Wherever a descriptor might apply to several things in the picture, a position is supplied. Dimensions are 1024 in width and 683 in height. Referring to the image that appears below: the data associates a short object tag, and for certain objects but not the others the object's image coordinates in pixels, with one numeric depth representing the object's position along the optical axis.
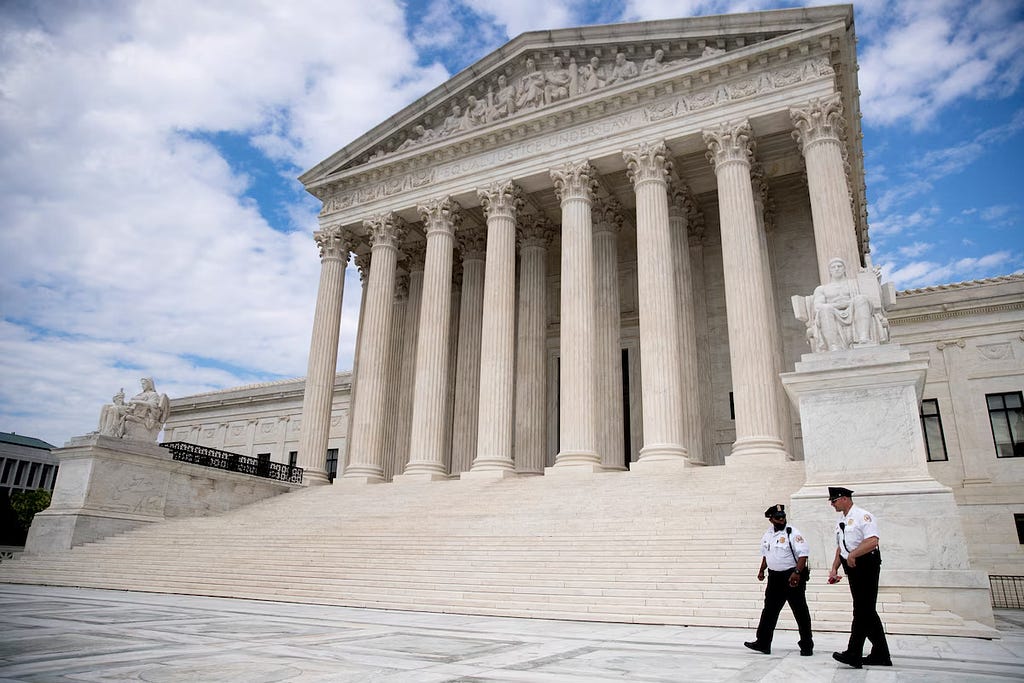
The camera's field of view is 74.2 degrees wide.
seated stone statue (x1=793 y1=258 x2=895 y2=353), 12.71
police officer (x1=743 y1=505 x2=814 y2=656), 6.89
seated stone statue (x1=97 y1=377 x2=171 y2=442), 23.88
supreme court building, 23.36
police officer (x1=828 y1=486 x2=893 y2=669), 6.33
